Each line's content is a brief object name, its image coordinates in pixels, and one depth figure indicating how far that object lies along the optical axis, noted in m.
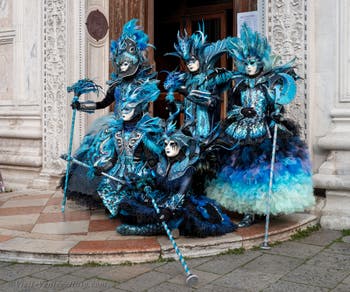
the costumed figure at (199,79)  5.70
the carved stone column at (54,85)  8.01
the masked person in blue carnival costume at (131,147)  5.29
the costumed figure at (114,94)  5.57
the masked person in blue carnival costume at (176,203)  4.70
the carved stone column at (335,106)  5.80
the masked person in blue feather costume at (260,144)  5.03
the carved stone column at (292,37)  6.15
